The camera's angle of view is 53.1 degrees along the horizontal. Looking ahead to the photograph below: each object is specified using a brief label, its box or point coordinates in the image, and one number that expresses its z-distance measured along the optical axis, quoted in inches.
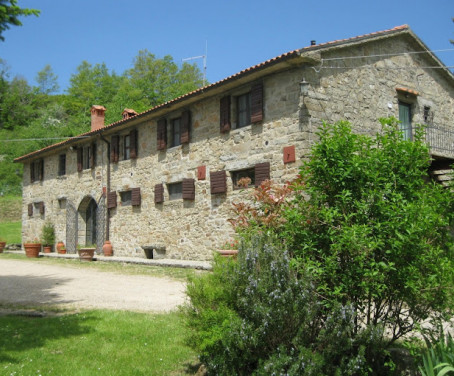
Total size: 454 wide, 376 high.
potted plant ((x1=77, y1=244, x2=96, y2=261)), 669.3
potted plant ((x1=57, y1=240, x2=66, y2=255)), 840.9
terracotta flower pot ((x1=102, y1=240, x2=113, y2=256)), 720.3
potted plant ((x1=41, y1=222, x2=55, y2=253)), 876.7
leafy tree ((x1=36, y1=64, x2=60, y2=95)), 2071.9
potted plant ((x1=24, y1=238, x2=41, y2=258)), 781.9
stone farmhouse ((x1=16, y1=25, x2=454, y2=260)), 458.9
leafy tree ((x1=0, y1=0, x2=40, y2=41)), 220.2
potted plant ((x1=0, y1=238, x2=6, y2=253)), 891.4
